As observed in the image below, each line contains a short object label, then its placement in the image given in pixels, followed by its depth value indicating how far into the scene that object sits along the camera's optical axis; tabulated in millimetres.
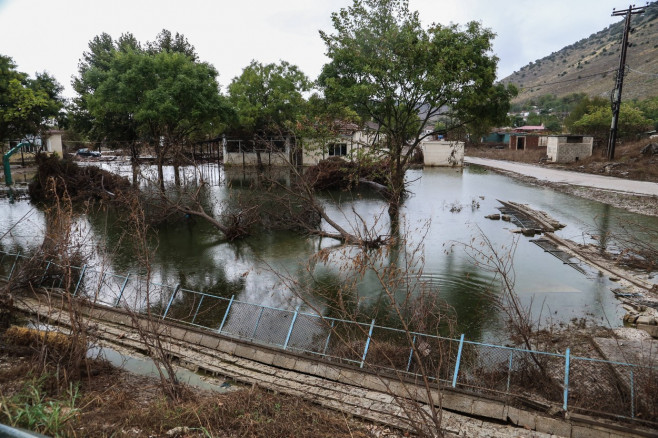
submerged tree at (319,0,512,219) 19422
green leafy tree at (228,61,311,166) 41406
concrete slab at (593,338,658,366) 8617
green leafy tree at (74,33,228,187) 26047
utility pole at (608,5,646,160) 34038
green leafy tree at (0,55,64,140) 26891
